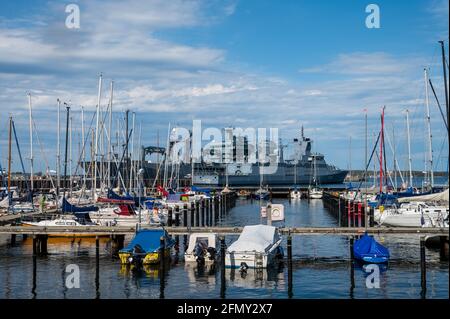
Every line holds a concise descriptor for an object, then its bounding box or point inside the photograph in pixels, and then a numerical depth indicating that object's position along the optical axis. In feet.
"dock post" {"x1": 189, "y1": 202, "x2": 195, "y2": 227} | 164.70
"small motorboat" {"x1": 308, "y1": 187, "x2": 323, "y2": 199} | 361.51
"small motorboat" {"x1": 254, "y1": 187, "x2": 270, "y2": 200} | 348.04
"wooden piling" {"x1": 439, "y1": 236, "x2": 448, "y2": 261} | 114.33
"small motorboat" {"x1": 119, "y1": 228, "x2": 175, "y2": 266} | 104.22
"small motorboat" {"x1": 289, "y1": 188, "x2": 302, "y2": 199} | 364.38
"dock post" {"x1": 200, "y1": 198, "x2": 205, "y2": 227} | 198.02
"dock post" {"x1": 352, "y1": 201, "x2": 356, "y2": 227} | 182.52
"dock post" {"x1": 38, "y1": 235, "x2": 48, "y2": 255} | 123.54
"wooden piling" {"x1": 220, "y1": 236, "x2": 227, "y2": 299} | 85.51
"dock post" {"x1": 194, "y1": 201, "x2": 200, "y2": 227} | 188.96
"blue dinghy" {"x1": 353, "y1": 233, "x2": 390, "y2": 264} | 104.32
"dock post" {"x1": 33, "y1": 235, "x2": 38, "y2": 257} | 96.94
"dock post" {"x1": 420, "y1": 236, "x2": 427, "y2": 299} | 84.54
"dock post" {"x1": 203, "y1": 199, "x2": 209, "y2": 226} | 205.22
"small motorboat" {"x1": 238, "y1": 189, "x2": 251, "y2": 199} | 391.30
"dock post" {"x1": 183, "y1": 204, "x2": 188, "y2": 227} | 177.09
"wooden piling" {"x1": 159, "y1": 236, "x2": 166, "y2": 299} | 86.27
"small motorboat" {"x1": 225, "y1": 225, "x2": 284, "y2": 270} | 100.68
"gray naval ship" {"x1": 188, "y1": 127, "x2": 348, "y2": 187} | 515.09
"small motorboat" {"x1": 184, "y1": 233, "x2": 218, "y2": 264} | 108.37
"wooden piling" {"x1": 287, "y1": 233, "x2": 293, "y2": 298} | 86.23
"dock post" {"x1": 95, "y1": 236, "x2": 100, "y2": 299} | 88.84
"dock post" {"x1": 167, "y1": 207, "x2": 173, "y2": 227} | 163.26
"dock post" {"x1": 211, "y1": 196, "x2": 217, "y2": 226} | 224.66
